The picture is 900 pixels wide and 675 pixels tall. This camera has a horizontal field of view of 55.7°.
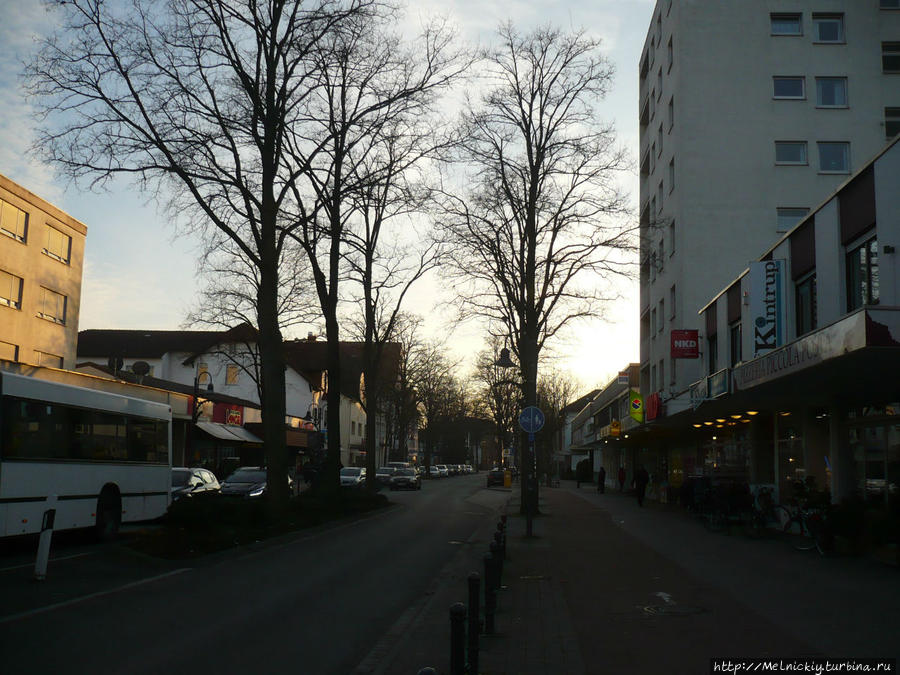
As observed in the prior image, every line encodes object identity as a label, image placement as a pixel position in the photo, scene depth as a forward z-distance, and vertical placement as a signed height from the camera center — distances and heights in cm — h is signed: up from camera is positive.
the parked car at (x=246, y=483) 2785 -141
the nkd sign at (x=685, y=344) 3042 +386
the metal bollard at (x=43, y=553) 1131 -156
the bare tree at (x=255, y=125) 1884 +712
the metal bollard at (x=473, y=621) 626 -134
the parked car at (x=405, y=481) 5709 -238
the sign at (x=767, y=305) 2016 +357
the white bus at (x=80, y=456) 1325 -35
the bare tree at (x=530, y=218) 2798 +759
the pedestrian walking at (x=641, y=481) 3522 -123
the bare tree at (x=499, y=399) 5648 +416
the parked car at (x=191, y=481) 2364 -117
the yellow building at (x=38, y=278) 3562 +694
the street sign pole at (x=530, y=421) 1909 +61
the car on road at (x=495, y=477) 6550 -225
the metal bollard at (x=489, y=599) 848 -151
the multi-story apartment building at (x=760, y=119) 3503 +1414
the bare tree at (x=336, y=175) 2022 +690
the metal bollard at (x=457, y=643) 540 -126
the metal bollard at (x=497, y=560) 897 -127
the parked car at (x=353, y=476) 4622 -180
